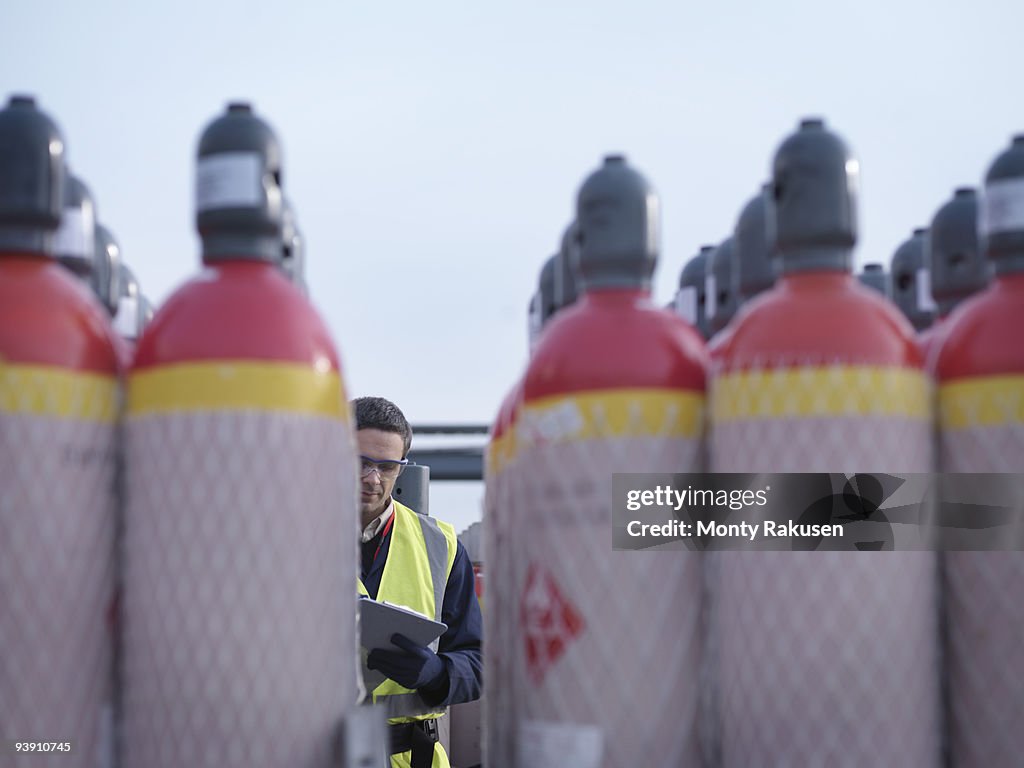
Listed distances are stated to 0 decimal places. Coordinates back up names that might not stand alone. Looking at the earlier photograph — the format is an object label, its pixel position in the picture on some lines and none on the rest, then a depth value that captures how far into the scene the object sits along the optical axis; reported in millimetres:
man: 3688
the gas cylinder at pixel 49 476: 1931
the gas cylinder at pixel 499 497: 2330
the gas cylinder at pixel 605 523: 2029
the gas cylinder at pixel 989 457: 1972
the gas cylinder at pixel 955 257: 2418
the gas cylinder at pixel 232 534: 1945
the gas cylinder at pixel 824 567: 1928
